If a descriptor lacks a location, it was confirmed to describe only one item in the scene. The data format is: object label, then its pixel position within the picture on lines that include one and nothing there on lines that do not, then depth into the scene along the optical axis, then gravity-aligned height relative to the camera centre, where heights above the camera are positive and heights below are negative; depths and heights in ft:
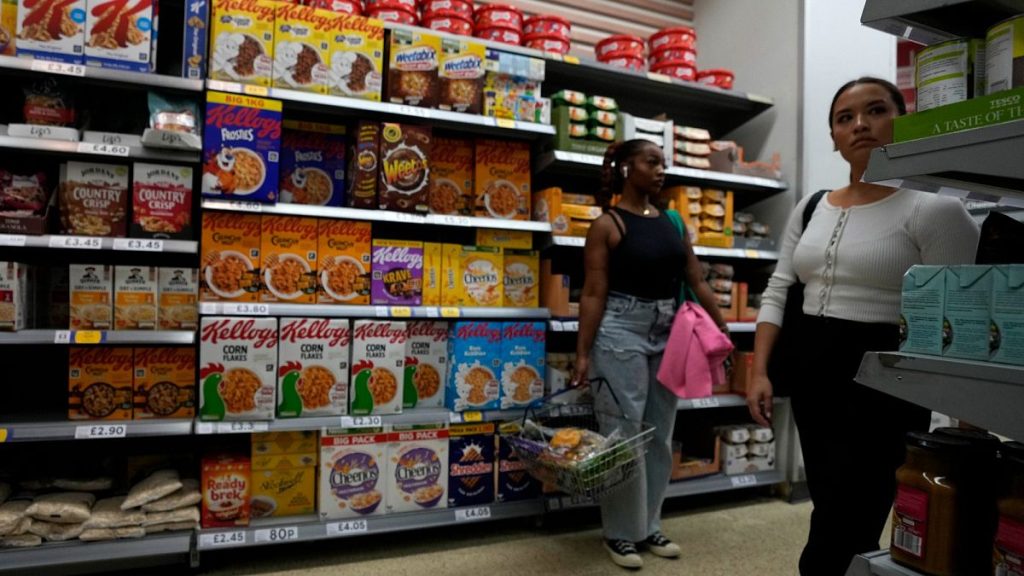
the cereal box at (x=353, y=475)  9.31 -2.82
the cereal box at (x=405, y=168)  9.61 +1.85
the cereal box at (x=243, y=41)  8.86 +3.48
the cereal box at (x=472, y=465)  10.03 -2.81
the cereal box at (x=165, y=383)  8.70 -1.39
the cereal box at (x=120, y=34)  8.38 +3.36
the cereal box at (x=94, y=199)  8.49 +1.14
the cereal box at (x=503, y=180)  10.62 +1.88
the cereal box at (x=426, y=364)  10.05 -1.22
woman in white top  5.23 -0.23
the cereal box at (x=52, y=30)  8.13 +3.30
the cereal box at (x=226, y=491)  8.71 -2.88
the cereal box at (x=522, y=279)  10.70 +0.20
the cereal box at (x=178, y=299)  8.80 -0.21
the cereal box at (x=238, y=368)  8.71 -1.17
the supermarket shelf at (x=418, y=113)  8.95 +2.73
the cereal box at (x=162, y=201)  8.66 +1.15
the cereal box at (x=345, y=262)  9.49 +0.39
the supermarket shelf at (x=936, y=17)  3.63 +1.69
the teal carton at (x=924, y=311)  3.45 -0.07
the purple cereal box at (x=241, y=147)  8.73 +1.95
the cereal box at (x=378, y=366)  9.50 -1.20
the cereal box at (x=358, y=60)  9.43 +3.45
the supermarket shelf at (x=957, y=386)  3.03 -0.46
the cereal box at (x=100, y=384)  8.39 -1.37
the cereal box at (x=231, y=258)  8.86 +0.39
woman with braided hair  9.08 -0.30
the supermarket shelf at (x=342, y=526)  8.61 -3.52
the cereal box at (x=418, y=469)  9.67 -2.80
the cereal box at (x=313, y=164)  9.98 +1.97
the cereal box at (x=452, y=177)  10.50 +1.89
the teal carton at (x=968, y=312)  3.23 -0.06
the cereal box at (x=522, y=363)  10.37 -1.20
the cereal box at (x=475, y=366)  10.12 -1.24
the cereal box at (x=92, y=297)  8.38 -0.20
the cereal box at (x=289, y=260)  9.18 +0.39
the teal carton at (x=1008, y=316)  3.06 -0.08
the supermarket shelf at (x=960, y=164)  3.07 +0.73
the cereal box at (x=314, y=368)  9.12 -1.19
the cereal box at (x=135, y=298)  8.56 -0.20
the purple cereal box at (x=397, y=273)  9.78 +0.24
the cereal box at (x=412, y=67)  9.78 +3.47
